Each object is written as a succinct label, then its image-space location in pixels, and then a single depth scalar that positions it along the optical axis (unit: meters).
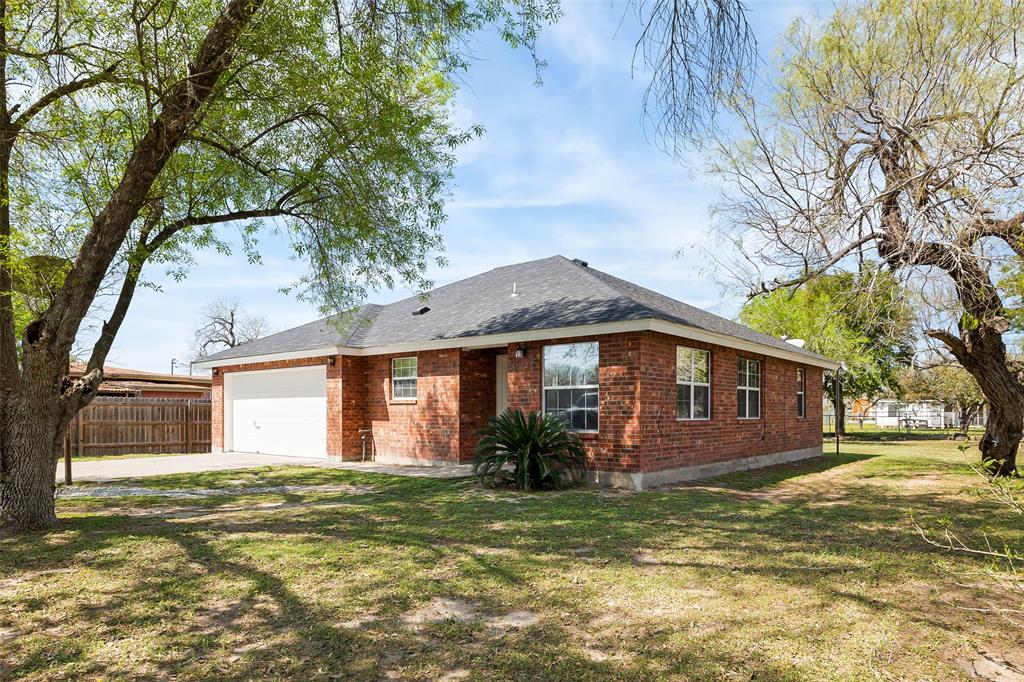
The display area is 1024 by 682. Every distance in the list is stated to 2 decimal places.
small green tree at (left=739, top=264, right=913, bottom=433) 26.63
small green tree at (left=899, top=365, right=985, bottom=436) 29.48
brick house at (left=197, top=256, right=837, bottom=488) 11.22
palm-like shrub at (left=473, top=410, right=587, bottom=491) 10.82
